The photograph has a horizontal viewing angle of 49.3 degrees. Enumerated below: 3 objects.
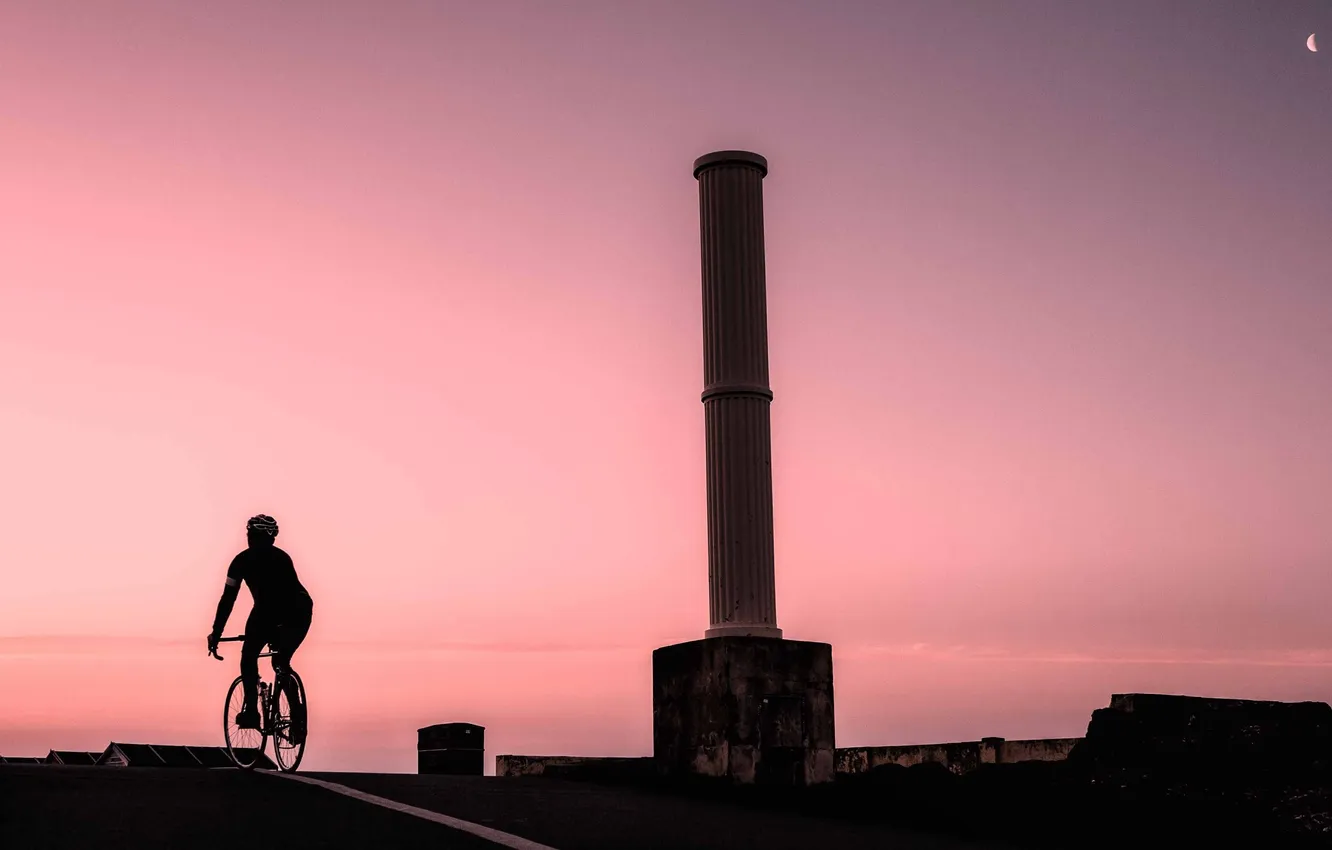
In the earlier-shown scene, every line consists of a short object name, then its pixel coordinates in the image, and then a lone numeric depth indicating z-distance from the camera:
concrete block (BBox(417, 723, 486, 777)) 20.17
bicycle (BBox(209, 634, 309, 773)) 12.27
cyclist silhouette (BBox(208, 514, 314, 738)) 12.44
